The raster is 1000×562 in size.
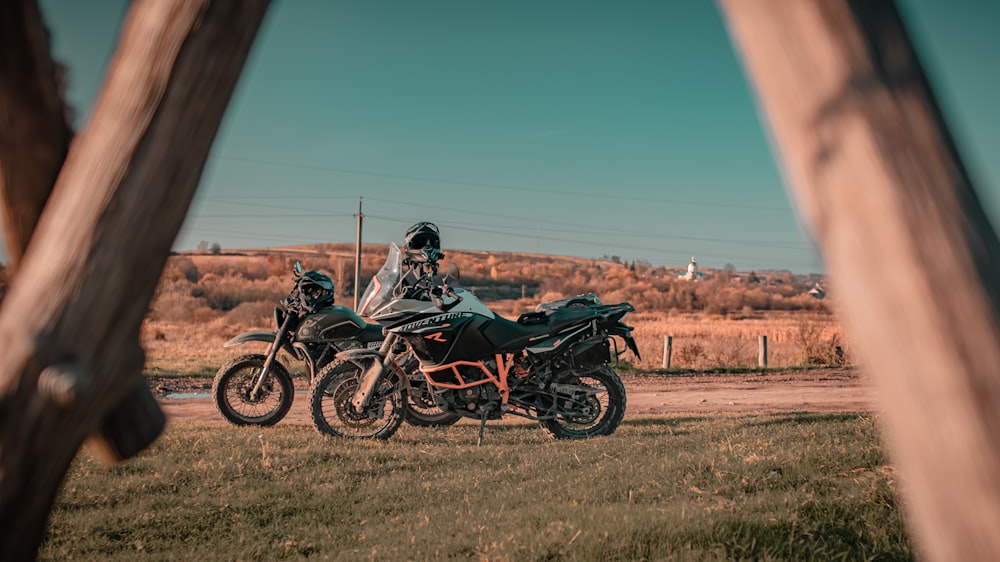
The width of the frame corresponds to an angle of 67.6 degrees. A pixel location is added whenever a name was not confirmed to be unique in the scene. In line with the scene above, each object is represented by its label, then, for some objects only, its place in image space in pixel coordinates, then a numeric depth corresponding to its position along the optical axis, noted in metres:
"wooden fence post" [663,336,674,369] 17.03
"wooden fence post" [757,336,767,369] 17.73
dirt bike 8.12
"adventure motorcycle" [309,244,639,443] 7.36
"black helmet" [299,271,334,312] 8.45
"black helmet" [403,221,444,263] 7.57
